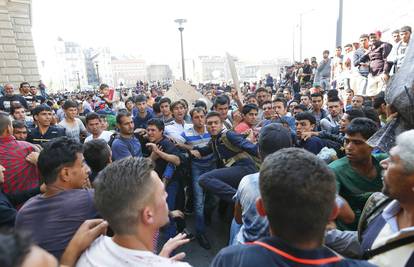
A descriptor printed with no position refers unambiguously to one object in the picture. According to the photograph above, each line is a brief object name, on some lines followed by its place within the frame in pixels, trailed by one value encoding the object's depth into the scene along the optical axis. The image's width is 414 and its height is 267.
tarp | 1.94
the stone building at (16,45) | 17.39
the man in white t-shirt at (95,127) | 4.86
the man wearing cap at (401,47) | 6.93
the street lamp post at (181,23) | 12.76
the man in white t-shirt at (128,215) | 1.32
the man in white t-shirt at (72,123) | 5.58
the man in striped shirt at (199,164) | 4.30
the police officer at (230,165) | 3.54
